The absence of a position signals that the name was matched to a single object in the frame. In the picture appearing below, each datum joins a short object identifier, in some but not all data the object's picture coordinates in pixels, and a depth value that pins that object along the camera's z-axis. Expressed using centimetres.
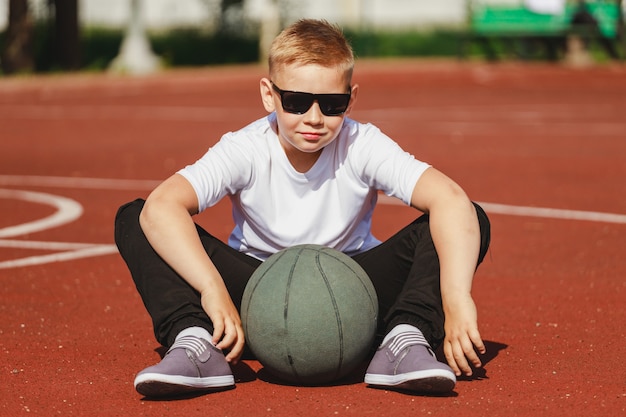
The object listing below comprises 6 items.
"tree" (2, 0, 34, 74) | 2544
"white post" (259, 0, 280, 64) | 3144
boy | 454
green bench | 2969
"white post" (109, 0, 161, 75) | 2716
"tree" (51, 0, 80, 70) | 2644
